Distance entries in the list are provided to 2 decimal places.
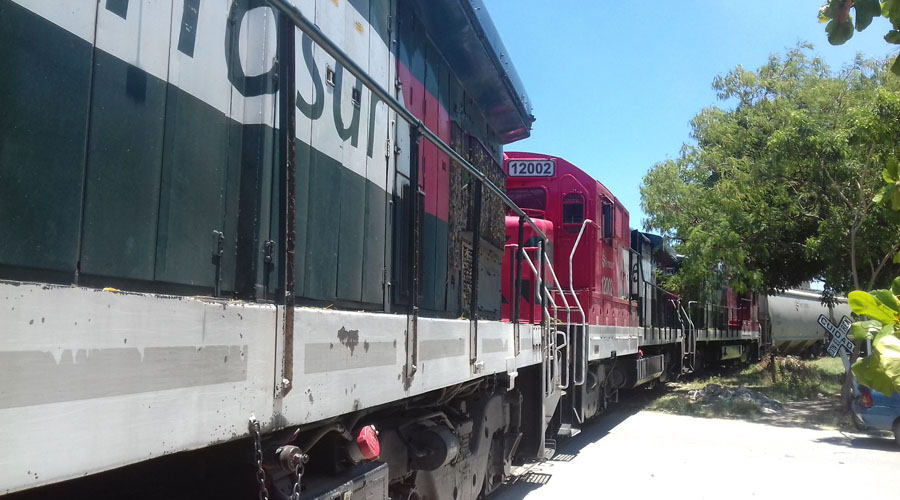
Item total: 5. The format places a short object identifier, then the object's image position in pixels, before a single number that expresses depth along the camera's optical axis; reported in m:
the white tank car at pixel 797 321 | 26.98
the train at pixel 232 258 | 1.38
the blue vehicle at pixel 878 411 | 9.61
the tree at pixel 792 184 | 11.23
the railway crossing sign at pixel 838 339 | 12.05
